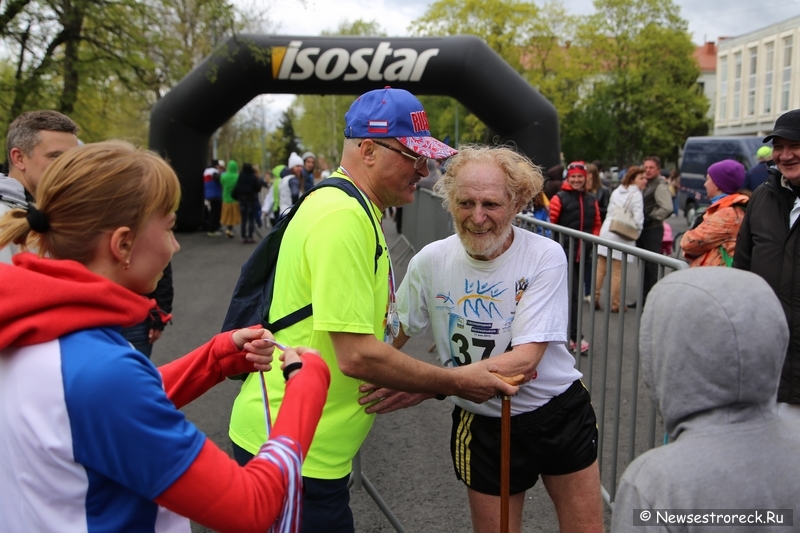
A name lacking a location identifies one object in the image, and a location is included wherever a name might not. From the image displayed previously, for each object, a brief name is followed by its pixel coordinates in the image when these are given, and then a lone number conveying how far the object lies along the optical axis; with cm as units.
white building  4631
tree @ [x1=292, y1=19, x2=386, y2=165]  5776
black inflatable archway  1195
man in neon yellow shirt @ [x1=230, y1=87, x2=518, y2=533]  176
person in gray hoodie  111
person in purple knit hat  460
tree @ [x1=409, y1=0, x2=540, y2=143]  4825
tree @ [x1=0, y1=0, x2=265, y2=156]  1126
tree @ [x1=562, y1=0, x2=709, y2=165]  5156
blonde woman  108
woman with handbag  780
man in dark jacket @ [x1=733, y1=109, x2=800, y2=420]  318
